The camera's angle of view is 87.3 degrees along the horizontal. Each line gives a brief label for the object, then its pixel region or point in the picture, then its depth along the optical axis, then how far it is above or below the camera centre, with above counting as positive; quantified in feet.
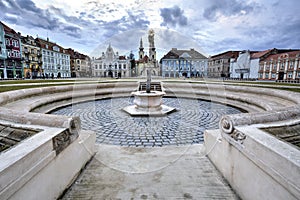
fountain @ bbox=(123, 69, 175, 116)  24.48 -4.26
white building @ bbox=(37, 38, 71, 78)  167.32 +20.84
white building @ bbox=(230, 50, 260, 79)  156.87 +16.69
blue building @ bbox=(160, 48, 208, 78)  113.50 +13.94
